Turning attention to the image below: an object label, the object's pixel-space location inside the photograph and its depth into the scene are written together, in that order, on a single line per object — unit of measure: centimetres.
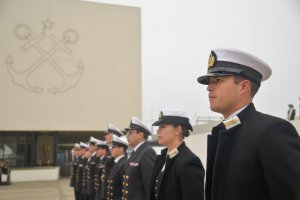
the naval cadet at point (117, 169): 467
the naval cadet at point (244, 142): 152
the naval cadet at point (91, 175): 677
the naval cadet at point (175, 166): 281
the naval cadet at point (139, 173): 395
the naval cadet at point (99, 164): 621
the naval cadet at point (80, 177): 834
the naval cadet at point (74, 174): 988
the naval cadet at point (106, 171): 548
